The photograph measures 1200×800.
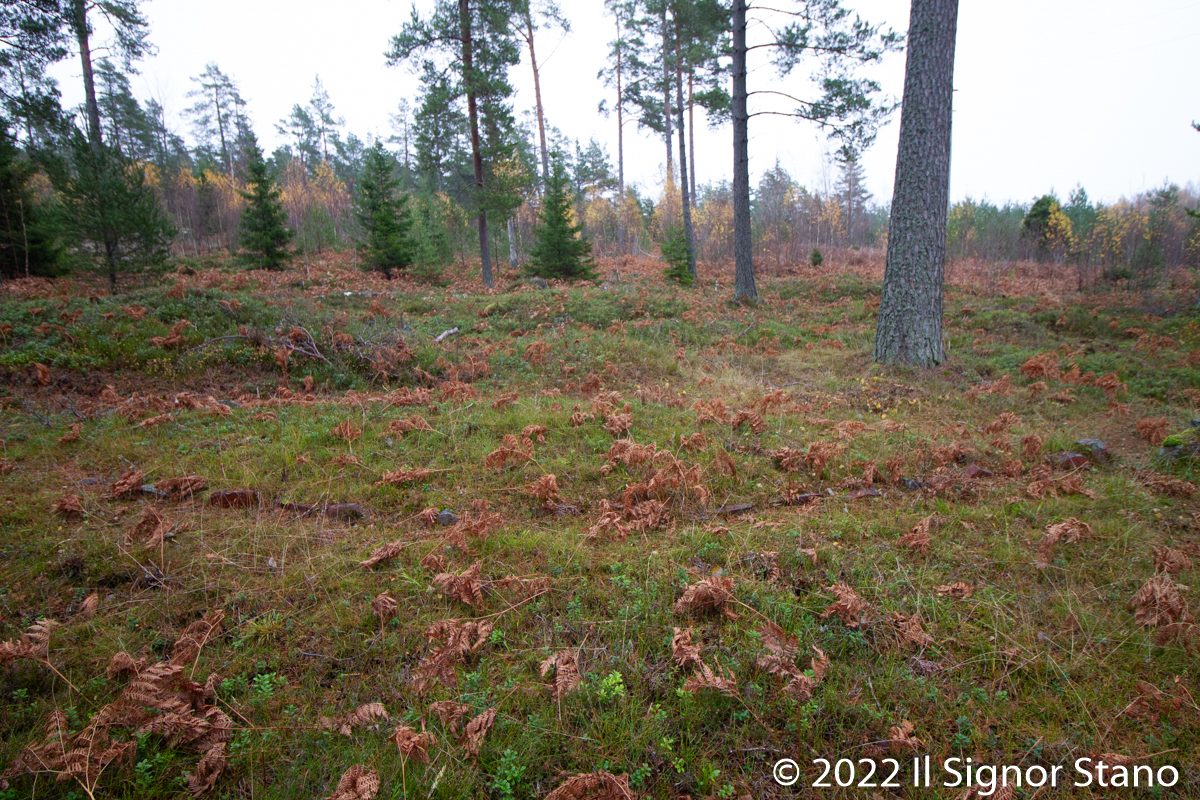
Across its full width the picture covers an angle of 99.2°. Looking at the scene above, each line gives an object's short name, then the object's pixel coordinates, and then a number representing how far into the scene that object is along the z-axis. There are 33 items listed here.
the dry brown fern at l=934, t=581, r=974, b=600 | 2.64
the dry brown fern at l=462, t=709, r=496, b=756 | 1.86
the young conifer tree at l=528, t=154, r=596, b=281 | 17.42
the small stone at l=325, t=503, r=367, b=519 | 3.50
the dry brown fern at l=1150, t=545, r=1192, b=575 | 2.75
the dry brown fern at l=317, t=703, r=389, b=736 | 1.96
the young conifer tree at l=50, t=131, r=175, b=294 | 11.11
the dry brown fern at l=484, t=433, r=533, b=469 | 4.14
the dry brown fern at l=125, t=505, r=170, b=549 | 2.97
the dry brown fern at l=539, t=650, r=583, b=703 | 2.09
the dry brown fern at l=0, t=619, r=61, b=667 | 2.17
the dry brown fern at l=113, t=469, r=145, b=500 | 3.51
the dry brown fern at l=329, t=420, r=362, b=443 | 4.52
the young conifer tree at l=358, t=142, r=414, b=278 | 18.89
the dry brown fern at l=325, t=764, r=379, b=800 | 1.69
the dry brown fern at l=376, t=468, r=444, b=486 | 3.85
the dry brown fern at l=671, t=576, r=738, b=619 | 2.54
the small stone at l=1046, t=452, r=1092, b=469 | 4.12
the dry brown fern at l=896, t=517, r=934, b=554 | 3.00
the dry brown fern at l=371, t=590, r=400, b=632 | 2.54
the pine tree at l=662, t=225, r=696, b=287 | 17.41
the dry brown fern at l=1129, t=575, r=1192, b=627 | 2.35
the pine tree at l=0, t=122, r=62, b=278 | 11.34
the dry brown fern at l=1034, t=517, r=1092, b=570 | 2.94
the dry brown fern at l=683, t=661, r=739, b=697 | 2.05
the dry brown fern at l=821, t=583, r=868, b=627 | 2.43
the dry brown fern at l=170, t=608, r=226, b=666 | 2.21
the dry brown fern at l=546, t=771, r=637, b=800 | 1.70
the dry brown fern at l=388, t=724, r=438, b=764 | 1.84
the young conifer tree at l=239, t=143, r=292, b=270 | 16.73
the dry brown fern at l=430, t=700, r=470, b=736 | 1.95
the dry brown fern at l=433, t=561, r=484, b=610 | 2.63
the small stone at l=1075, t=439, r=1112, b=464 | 4.21
